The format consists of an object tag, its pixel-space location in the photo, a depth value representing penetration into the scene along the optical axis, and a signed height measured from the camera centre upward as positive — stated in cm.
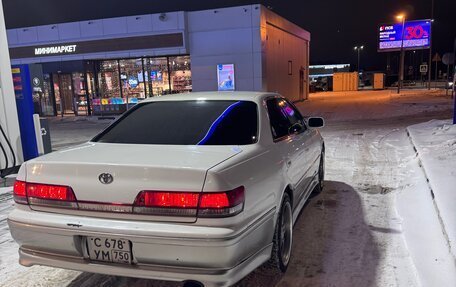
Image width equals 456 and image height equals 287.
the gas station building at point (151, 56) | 2030 +115
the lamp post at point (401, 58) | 3500 +124
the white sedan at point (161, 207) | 259 -87
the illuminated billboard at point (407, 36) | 3803 +304
